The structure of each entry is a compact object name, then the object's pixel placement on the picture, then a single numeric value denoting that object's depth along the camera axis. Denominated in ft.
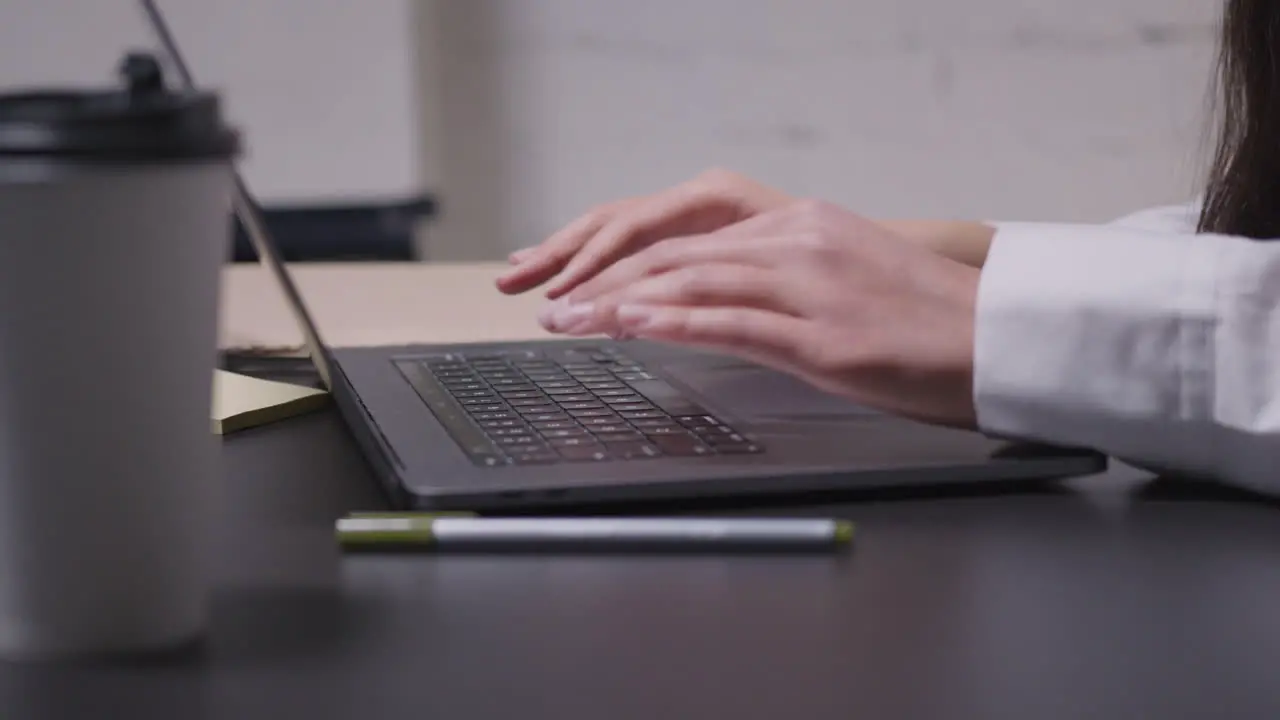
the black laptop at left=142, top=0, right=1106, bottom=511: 2.84
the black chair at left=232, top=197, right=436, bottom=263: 8.01
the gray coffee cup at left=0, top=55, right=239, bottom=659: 2.31
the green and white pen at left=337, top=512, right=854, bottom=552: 2.71
